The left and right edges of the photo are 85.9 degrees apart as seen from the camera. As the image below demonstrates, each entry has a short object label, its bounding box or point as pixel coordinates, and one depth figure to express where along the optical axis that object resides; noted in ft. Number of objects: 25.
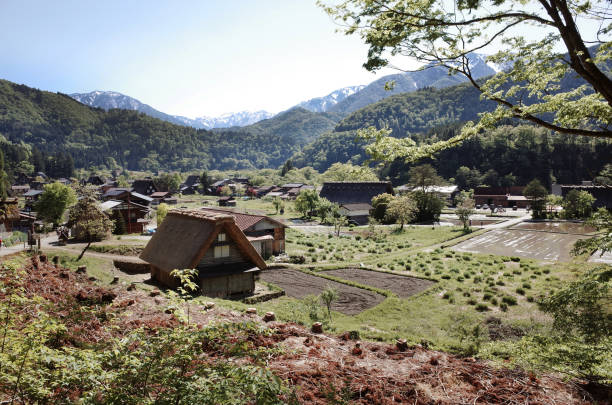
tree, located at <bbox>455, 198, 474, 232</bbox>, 158.30
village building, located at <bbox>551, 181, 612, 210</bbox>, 186.70
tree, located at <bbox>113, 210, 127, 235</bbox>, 114.46
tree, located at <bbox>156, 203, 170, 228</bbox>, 123.13
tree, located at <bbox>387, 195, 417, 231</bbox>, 163.84
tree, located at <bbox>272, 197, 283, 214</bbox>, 226.79
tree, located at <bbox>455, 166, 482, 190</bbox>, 312.71
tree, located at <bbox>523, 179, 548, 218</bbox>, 191.72
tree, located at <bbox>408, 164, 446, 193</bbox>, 200.57
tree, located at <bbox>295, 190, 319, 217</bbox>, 205.36
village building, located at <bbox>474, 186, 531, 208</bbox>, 260.62
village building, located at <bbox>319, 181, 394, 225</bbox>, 208.34
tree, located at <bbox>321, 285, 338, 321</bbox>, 47.79
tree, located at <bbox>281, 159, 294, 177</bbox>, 477.77
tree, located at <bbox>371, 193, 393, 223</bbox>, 193.36
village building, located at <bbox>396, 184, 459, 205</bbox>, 248.67
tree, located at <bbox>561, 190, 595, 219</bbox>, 177.78
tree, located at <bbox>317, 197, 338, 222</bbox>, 192.92
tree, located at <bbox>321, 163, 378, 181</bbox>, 274.46
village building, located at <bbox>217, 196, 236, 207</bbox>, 277.64
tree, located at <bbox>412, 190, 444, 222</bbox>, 195.11
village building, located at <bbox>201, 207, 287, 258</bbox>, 100.86
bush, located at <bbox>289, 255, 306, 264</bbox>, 96.84
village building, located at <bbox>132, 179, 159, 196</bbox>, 290.56
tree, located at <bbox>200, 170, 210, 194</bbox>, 378.73
